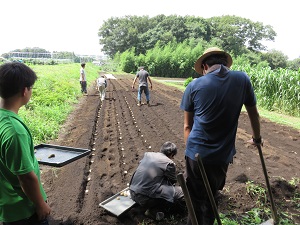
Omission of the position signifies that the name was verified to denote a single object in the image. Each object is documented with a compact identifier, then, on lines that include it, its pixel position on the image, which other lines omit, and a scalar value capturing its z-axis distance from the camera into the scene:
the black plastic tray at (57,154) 2.54
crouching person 3.53
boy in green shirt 1.67
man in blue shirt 2.40
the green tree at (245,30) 58.94
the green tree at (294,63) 62.55
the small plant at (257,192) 3.92
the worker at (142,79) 10.92
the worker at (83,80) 13.73
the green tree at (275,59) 58.91
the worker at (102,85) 12.84
